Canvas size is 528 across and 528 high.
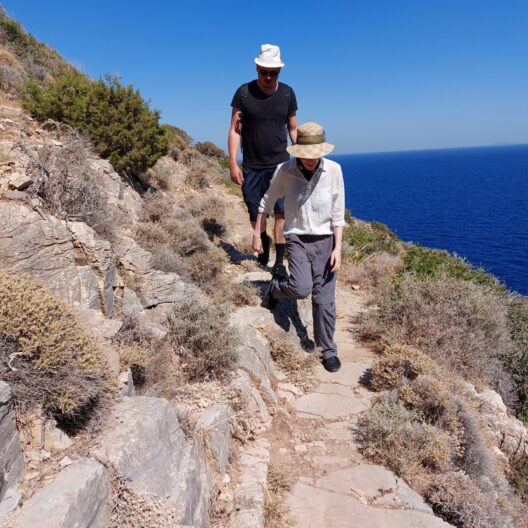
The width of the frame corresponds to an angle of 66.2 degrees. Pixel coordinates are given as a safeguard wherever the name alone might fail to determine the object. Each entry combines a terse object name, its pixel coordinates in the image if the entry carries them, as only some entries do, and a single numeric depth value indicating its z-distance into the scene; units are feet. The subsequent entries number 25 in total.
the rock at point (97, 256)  12.89
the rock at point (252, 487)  9.07
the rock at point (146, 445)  7.92
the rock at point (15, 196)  12.16
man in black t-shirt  17.51
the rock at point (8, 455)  6.42
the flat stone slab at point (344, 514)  9.61
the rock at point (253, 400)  12.58
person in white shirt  14.96
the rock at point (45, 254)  11.25
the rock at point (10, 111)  23.18
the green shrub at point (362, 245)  29.63
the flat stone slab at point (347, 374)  15.59
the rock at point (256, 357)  14.08
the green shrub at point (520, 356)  18.85
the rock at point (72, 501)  6.15
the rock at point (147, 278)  15.51
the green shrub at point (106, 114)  26.53
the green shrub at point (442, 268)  27.17
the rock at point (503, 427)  14.11
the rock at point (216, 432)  10.17
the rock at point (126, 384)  9.86
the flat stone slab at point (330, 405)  13.92
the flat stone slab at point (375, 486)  10.28
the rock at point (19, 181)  12.60
